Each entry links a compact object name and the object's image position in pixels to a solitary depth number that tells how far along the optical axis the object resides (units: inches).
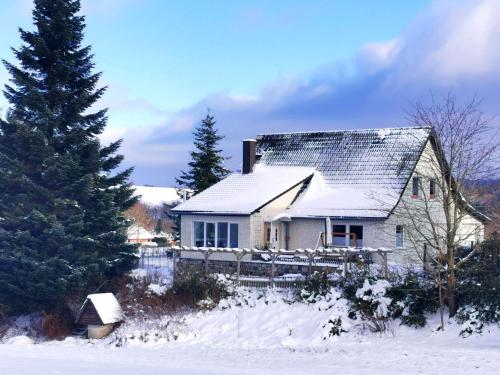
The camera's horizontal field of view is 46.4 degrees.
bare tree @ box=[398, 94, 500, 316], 763.4
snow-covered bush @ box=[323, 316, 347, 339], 795.4
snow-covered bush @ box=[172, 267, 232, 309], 917.2
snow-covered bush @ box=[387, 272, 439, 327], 788.0
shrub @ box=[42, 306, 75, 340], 960.3
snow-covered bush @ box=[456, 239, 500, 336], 746.8
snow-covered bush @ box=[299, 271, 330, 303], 870.4
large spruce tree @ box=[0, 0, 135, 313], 1009.5
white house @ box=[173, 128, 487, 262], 1127.6
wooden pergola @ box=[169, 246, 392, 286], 882.8
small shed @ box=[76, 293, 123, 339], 906.1
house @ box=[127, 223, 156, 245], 3099.4
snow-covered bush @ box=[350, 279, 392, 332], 797.9
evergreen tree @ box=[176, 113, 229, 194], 1588.3
